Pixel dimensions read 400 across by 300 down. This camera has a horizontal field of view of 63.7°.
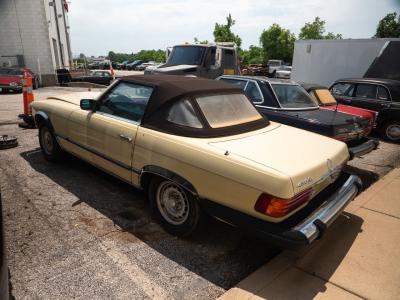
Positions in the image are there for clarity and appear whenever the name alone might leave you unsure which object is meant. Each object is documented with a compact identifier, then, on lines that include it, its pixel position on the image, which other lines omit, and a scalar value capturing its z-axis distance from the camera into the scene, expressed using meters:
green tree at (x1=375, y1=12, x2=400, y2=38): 51.03
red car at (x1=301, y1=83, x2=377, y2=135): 6.70
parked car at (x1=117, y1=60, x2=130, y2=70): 52.74
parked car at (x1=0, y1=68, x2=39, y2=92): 15.88
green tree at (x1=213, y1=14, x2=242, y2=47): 45.28
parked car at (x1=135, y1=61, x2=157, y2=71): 48.59
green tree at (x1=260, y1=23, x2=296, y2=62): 57.94
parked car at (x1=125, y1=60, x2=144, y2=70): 50.84
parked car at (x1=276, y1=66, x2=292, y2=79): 29.80
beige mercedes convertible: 2.71
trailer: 10.65
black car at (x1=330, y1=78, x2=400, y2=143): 8.51
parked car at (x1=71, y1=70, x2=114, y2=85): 20.83
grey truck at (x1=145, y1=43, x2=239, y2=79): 11.40
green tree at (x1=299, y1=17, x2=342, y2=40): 63.62
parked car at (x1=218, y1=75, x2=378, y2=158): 5.39
